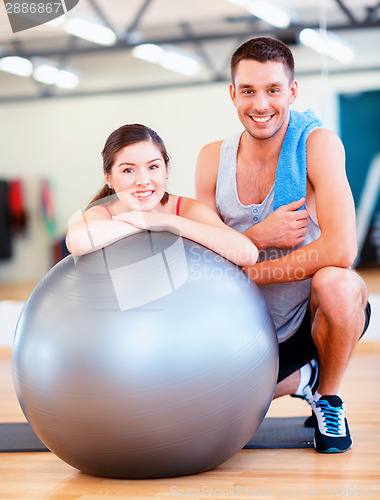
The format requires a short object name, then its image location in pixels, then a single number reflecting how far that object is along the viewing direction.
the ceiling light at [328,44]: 4.11
